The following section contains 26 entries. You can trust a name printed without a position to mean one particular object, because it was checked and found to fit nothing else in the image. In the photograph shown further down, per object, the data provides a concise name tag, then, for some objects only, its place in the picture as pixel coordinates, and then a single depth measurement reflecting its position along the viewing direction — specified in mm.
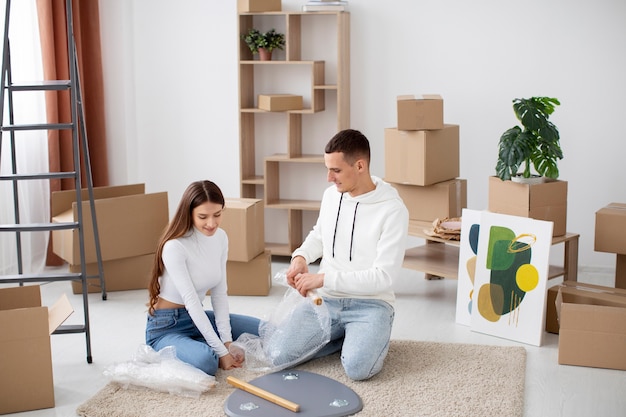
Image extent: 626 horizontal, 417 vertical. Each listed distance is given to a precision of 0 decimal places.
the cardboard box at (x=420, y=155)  4348
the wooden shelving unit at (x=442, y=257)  4043
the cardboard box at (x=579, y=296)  3533
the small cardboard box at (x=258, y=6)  4820
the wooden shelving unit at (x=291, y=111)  4879
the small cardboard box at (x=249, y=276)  4383
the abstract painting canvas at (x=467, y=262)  3848
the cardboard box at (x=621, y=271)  3930
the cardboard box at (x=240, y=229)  4297
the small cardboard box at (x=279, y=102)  4824
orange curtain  4719
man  3250
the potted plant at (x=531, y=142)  3877
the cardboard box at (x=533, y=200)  3889
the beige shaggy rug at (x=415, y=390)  2936
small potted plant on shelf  4906
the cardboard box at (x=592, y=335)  3296
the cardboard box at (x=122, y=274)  4453
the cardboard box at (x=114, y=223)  4301
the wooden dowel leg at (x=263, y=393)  2884
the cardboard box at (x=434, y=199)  4453
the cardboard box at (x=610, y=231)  3871
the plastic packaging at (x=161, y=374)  3068
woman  3223
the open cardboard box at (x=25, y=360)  2914
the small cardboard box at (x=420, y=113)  4324
